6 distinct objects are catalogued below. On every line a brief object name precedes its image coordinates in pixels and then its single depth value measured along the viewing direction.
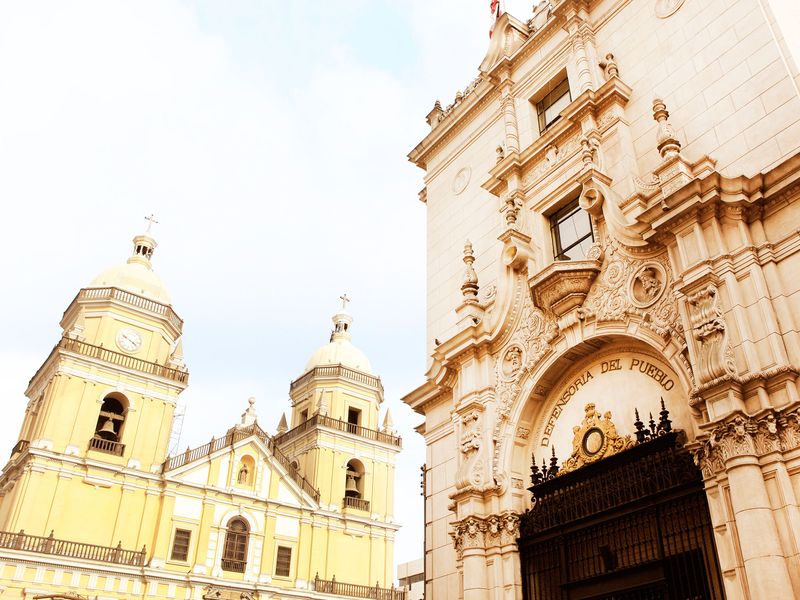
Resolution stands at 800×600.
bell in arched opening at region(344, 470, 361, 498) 40.56
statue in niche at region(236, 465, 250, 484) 36.60
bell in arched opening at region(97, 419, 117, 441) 31.94
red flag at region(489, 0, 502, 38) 18.58
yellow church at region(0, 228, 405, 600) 29.05
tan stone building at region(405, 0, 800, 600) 8.41
